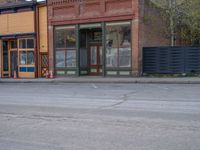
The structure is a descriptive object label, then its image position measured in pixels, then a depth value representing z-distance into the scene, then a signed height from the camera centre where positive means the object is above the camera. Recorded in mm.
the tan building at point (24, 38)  30500 +1944
